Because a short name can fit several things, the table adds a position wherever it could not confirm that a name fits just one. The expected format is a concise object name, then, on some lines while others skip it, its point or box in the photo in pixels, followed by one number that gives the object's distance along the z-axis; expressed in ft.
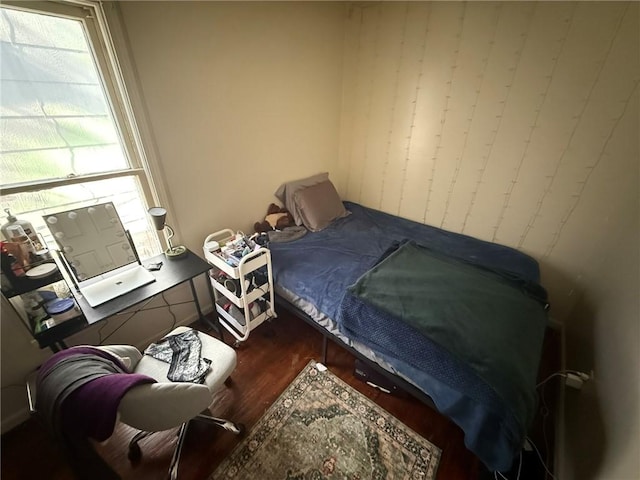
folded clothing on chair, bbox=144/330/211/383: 3.85
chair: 2.65
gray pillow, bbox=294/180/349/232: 7.57
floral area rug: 4.06
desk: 3.67
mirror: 4.03
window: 3.65
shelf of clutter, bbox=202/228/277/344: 5.19
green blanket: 3.45
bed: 3.40
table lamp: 4.71
